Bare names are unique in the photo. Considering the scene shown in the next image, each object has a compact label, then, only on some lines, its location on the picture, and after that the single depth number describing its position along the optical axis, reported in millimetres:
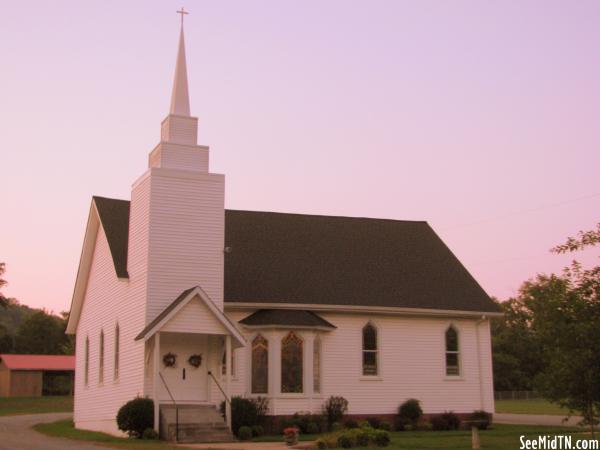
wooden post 23141
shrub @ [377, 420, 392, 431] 33500
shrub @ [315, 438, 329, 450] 23248
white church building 30219
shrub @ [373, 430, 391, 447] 23766
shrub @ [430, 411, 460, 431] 34656
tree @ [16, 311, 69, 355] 100000
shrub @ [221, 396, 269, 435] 29734
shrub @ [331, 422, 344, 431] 31891
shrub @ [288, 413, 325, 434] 31719
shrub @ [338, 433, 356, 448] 23141
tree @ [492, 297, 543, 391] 79938
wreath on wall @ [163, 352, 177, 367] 30067
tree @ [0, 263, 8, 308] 66375
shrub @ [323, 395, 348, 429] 32875
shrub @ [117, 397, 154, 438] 28156
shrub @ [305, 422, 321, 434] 31672
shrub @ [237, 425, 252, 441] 28734
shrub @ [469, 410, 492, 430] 34469
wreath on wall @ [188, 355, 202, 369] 30547
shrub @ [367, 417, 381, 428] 33781
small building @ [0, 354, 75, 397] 69438
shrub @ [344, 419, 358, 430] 32106
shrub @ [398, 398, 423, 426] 34500
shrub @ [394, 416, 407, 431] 34250
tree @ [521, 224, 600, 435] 16562
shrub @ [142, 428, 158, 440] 27656
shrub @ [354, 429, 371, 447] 23578
